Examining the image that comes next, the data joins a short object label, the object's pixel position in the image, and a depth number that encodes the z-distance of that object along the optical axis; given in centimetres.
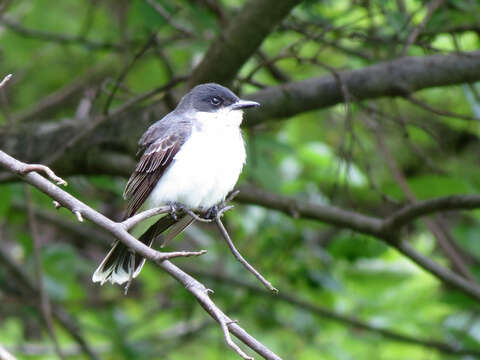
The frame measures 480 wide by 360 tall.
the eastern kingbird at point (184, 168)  727
